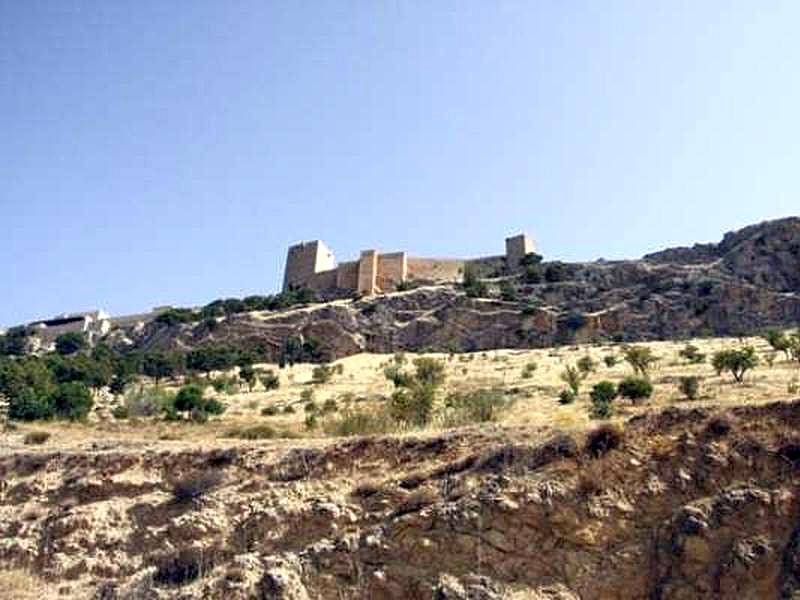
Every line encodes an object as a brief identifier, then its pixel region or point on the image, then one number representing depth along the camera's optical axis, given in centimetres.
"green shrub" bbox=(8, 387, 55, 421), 3047
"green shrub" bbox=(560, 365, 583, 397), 2672
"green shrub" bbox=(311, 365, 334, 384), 3881
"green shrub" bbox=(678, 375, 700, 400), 2270
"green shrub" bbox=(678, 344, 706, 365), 3359
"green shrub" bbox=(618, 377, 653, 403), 2344
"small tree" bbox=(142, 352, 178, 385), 4641
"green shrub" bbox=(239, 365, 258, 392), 3987
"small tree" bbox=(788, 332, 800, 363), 2889
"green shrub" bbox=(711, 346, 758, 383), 2655
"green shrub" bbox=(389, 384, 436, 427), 1942
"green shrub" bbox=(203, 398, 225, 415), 3080
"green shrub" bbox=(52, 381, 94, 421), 3078
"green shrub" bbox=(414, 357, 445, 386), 3268
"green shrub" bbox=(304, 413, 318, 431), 2300
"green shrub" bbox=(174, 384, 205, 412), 3125
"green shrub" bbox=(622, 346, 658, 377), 3073
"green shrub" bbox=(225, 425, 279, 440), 2006
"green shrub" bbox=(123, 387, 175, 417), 3197
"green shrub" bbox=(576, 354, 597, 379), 3233
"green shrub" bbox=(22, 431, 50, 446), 1977
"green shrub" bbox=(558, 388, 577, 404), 2447
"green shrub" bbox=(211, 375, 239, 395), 3846
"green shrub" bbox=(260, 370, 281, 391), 3803
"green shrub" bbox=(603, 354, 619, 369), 3468
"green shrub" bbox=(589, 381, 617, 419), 1998
